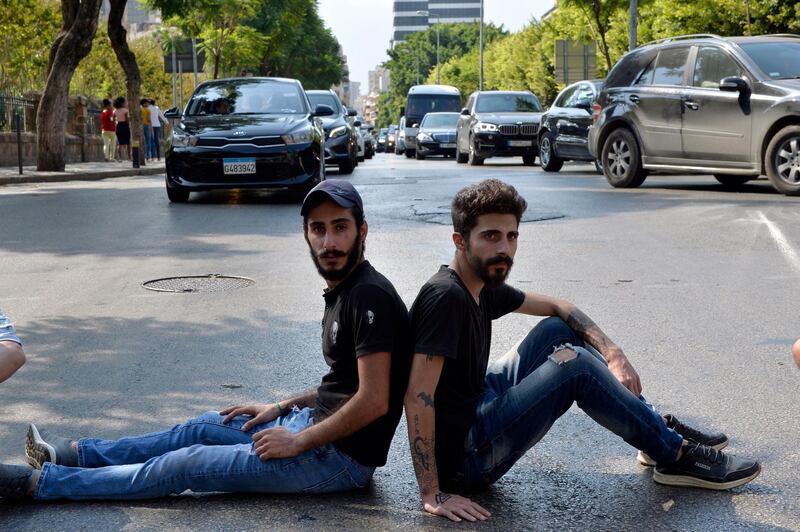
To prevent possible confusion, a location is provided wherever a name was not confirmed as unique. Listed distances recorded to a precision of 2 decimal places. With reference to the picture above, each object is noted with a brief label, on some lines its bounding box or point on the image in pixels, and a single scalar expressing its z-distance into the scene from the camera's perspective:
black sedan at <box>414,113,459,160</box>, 35.00
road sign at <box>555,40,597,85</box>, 38.17
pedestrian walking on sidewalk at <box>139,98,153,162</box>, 35.28
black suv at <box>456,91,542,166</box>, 25.92
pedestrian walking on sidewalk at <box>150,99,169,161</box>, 35.88
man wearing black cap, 3.55
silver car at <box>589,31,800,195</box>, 13.61
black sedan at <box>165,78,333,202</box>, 14.66
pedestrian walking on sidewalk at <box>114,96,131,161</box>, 31.92
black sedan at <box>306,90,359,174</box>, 22.86
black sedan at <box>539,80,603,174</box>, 20.34
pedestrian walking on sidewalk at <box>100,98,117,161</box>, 32.66
